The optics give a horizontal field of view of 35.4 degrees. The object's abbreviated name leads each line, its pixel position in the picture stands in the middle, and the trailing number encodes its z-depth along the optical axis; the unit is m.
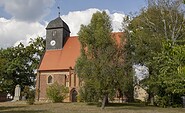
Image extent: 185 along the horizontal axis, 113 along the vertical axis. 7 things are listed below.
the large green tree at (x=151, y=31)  30.08
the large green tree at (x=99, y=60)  29.36
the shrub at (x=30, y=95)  37.30
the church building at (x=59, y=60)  52.41
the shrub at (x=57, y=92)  41.66
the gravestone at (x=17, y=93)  49.01
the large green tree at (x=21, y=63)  59.16
